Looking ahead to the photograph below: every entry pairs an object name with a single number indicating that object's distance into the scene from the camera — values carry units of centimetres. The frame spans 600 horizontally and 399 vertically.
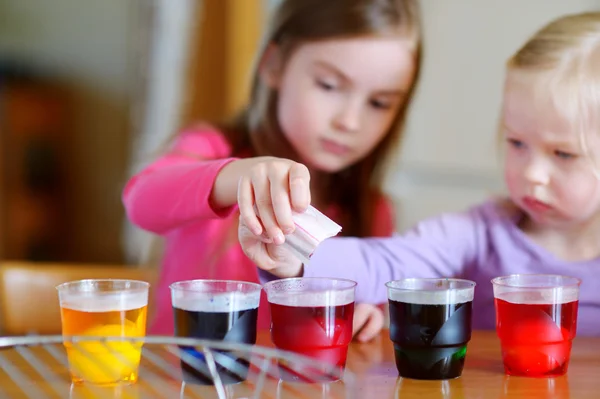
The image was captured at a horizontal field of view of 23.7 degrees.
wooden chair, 168
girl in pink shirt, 156
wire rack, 113
